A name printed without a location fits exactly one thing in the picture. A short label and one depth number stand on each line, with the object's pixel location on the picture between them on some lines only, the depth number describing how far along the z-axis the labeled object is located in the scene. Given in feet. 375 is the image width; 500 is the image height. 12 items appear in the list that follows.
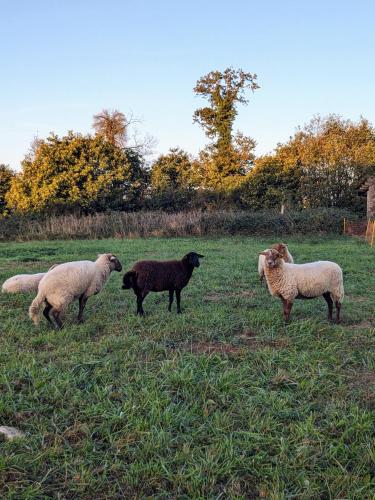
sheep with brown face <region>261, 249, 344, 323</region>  19.19
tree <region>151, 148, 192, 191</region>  110.96
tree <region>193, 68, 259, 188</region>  112.16
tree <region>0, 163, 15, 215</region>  103.95
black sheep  20.33
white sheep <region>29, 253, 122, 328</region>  18.02
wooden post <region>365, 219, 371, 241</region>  62.80
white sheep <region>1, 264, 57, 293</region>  25.48
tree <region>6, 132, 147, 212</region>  90.12
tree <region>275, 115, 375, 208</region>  97.96
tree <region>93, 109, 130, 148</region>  119.55
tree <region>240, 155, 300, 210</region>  101.71
